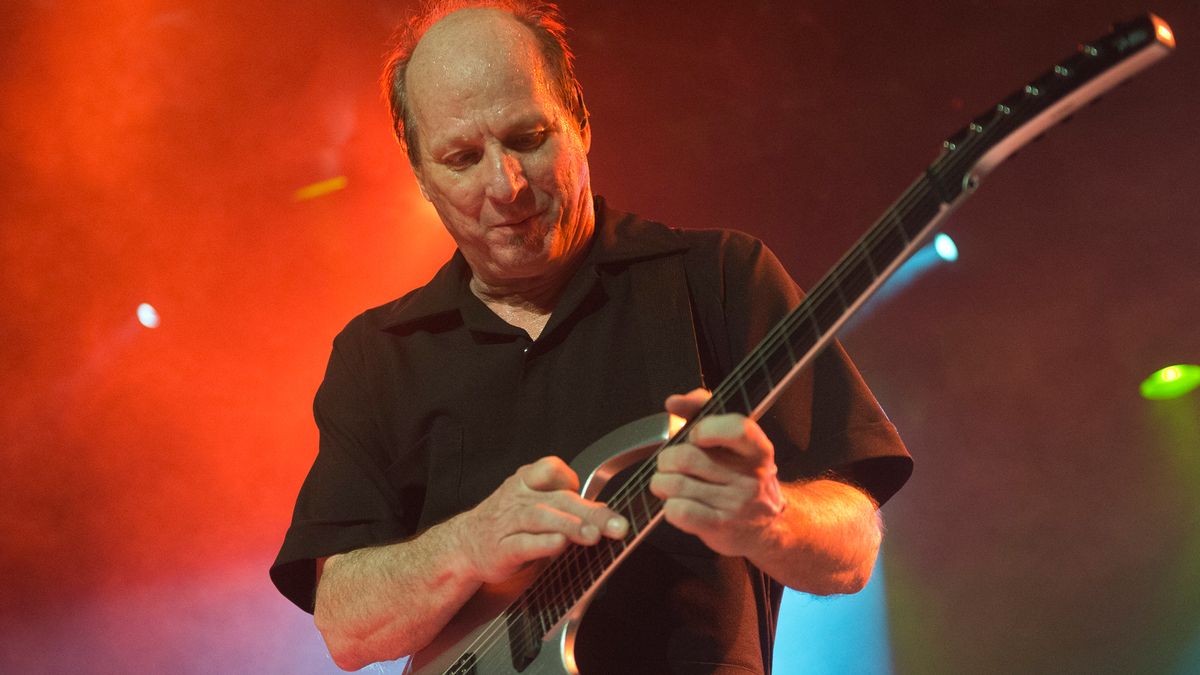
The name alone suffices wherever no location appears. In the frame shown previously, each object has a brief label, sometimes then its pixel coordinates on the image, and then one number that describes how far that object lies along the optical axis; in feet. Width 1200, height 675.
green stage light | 10.68
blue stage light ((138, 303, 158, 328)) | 12.83
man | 5.25
